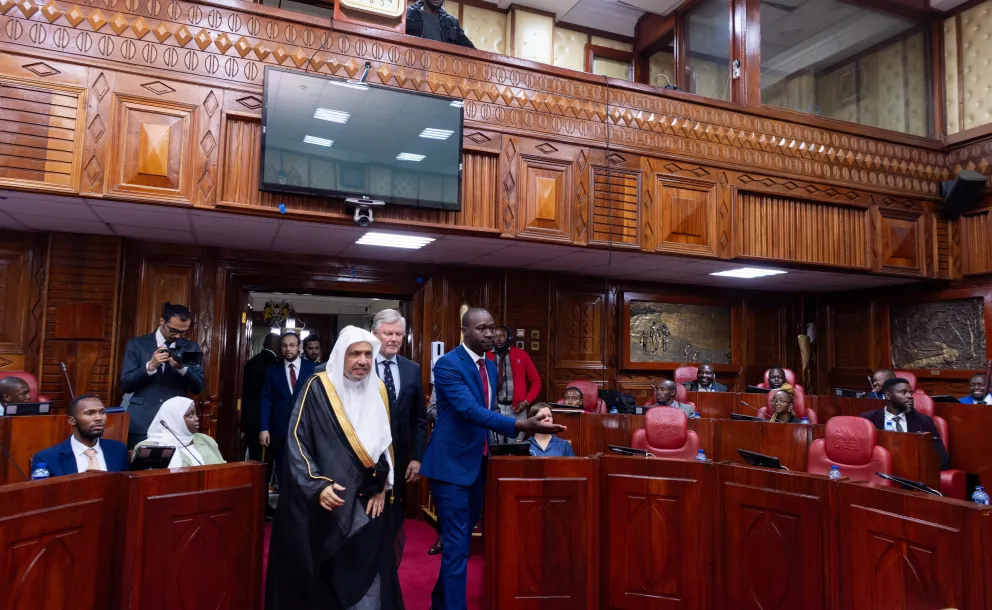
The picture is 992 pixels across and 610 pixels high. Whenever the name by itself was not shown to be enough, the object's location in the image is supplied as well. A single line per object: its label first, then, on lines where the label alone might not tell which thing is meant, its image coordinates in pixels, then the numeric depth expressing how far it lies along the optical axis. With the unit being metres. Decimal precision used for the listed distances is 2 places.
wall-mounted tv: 4.98
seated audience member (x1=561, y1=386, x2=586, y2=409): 5.92
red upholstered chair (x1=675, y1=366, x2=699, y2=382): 8.20
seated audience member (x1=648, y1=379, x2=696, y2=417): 6.52
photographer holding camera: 4.12
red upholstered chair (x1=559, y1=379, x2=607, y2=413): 6.96
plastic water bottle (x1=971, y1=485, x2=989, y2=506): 3.20
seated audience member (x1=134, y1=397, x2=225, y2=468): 3.54
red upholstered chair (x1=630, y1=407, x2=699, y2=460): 5.18
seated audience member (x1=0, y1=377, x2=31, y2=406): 4.59
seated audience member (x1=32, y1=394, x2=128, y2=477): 3.18
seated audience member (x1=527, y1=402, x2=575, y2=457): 4.07
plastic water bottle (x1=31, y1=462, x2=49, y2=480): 3.01
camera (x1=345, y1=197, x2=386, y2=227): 5.13
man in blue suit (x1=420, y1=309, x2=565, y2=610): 3.21
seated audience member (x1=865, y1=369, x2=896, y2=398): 6.92
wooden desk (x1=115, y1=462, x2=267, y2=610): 2.71
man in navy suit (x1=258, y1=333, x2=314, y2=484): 5.32
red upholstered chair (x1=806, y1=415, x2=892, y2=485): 4.29
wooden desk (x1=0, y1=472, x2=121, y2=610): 2.30
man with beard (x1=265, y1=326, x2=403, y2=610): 2.78
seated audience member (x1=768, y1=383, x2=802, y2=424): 5.64
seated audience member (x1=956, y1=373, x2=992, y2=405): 6.78
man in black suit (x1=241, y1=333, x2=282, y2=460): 5.82
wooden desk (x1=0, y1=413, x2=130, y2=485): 4.04
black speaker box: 7.55
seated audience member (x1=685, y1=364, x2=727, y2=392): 7.77
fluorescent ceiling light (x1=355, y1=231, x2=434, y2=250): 5.75
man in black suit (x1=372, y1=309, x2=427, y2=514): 3.49
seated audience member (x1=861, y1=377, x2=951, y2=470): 5.13
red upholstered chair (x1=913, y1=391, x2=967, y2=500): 5.12
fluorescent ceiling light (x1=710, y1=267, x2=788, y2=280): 7.42
